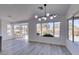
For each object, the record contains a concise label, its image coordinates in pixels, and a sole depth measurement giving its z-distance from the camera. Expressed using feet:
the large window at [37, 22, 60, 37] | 7.88
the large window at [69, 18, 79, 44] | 5.45
